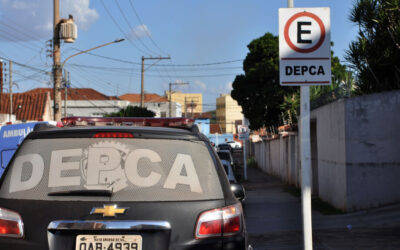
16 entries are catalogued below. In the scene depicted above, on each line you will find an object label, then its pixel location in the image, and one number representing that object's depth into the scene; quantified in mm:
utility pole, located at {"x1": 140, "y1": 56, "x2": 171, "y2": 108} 50331
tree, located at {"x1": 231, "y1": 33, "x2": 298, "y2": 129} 35812
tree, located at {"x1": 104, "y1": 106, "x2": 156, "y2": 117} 45159
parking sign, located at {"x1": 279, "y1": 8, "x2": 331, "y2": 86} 6285
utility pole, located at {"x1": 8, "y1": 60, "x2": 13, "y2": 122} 54619
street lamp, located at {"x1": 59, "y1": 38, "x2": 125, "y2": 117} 29434
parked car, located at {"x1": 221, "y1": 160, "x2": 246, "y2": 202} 13545
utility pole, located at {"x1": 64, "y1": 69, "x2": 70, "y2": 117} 45269
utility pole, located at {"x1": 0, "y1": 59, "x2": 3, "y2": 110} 57906
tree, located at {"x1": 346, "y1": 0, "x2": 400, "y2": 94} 14984
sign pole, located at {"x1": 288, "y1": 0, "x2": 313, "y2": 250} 6137
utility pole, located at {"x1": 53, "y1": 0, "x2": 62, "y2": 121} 24672
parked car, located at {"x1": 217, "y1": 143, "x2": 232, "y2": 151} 61972
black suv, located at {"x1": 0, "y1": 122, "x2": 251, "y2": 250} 3801
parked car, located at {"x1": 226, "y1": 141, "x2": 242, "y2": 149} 87525
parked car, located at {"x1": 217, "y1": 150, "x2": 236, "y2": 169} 23295
